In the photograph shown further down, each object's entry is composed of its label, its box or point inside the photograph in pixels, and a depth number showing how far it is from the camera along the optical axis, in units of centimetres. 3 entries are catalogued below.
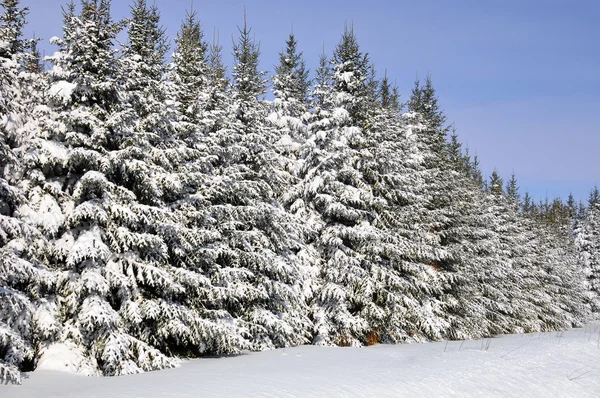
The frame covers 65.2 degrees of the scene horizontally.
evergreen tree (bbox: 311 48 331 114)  2291
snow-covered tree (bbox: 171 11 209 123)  1725
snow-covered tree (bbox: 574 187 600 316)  5600
